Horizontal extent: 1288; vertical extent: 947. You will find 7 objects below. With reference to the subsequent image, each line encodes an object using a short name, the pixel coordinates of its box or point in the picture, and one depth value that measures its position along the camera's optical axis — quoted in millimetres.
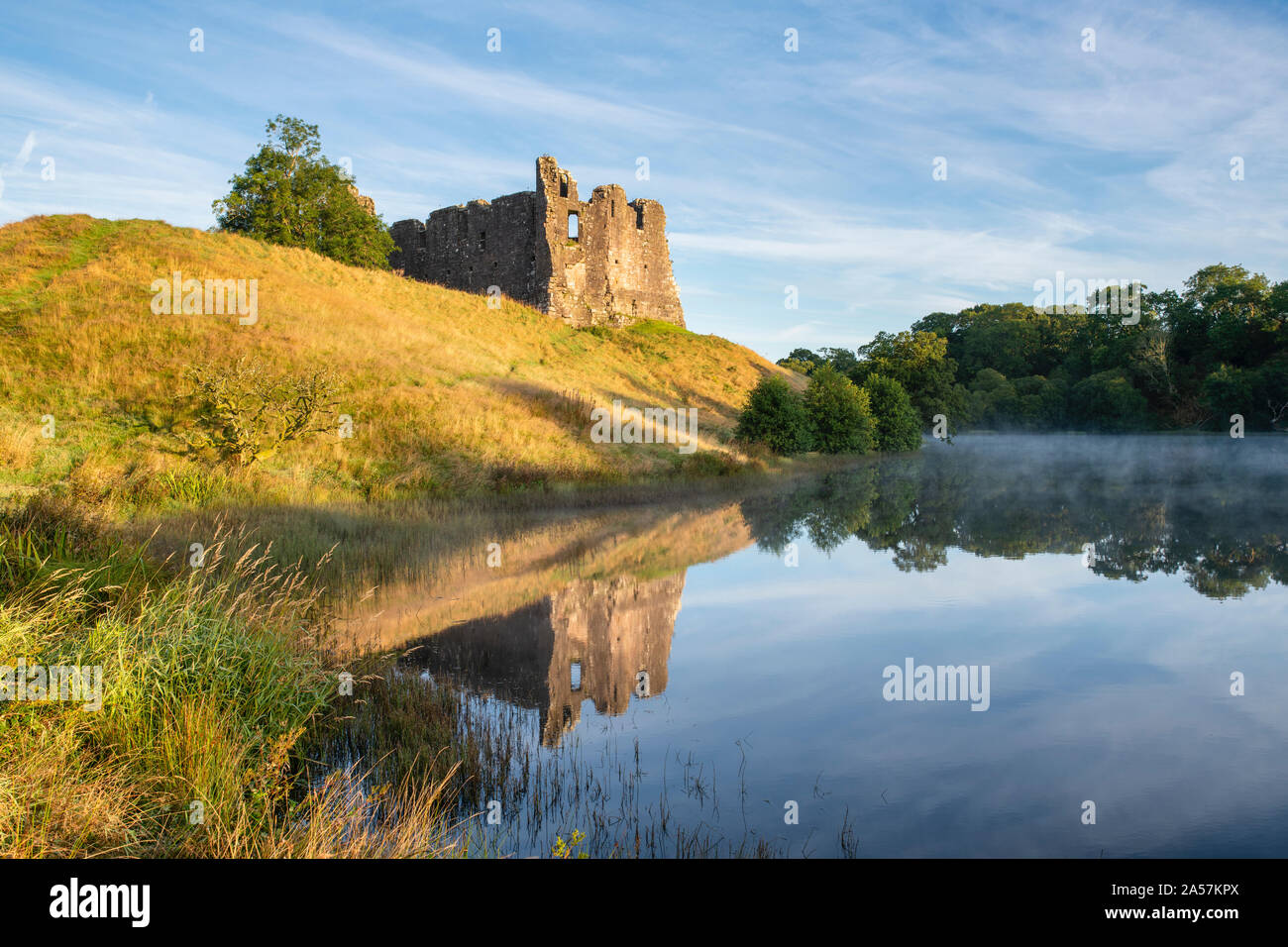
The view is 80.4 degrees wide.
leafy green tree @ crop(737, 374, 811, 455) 39719
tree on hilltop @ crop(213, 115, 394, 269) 48781
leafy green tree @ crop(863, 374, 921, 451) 53062
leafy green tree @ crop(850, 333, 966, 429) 58969
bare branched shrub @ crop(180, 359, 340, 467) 19953
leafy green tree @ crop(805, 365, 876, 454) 47312
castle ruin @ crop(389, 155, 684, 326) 54906
